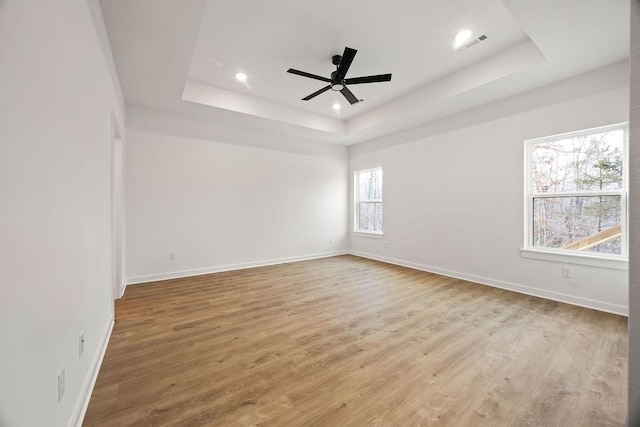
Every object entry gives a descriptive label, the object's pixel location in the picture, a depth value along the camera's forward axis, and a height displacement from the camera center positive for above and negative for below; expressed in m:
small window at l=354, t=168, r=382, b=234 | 5.91 +0.25
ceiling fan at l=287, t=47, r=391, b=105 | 2.78 +1.59
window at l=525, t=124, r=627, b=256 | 2.92 +0.25
